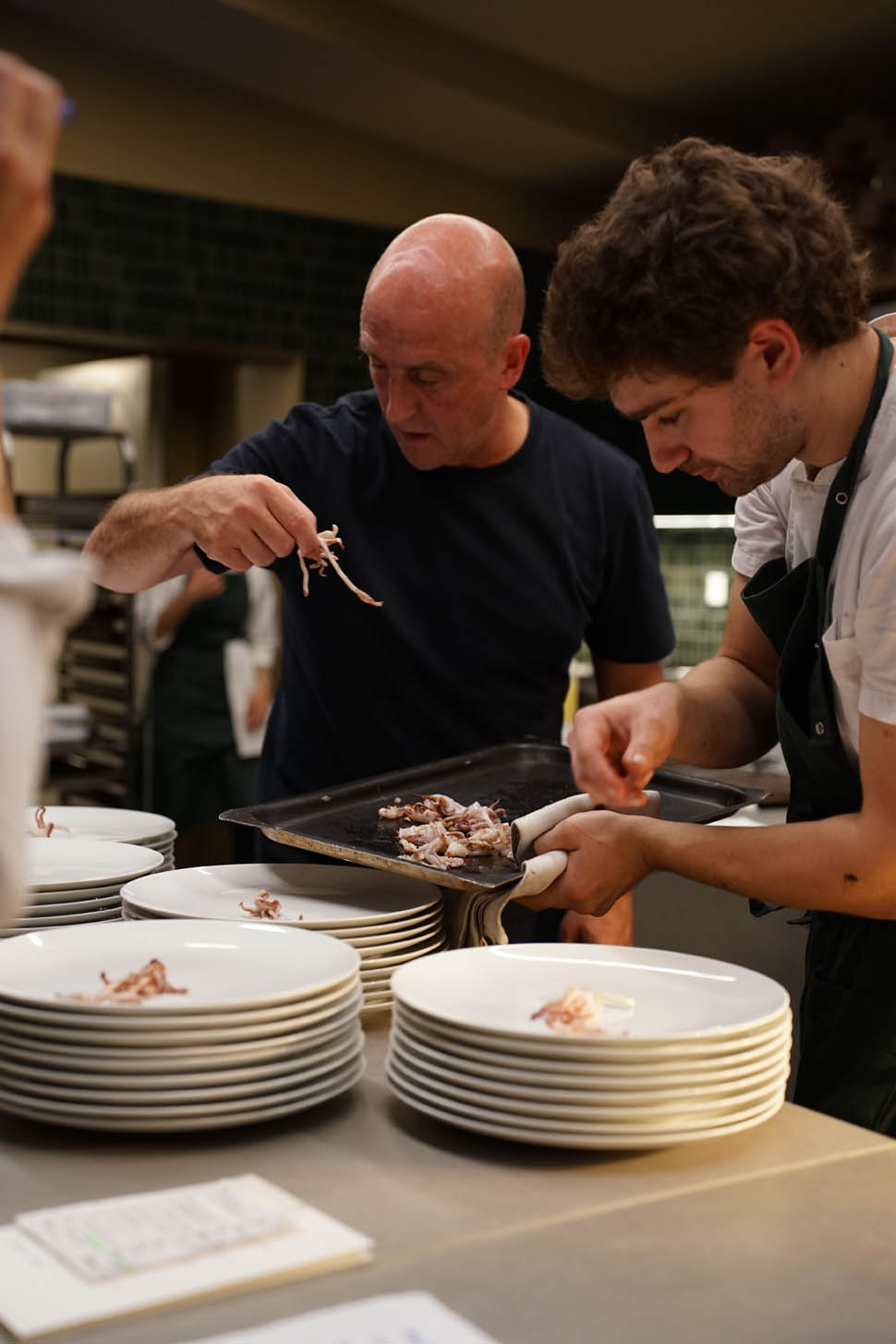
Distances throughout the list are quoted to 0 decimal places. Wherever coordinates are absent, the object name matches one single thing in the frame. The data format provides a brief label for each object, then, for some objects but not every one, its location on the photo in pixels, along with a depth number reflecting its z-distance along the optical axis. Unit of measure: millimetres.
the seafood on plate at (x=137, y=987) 1188
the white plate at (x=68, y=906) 1594
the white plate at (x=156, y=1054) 1118
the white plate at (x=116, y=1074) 1118
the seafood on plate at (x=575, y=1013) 1183
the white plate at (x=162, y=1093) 1116
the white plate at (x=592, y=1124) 1111
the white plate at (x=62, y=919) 1584
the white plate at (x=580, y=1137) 1108
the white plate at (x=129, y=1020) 1115
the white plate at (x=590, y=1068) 1111
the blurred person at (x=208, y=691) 5395
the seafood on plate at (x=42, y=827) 1962
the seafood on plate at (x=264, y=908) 1552
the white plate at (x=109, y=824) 1978
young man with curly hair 1520
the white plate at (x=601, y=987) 1179
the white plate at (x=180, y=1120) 1111
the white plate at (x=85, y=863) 1641
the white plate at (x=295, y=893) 1539
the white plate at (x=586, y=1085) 1112
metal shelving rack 5383
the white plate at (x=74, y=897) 1594
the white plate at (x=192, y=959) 1265
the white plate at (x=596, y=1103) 1113
